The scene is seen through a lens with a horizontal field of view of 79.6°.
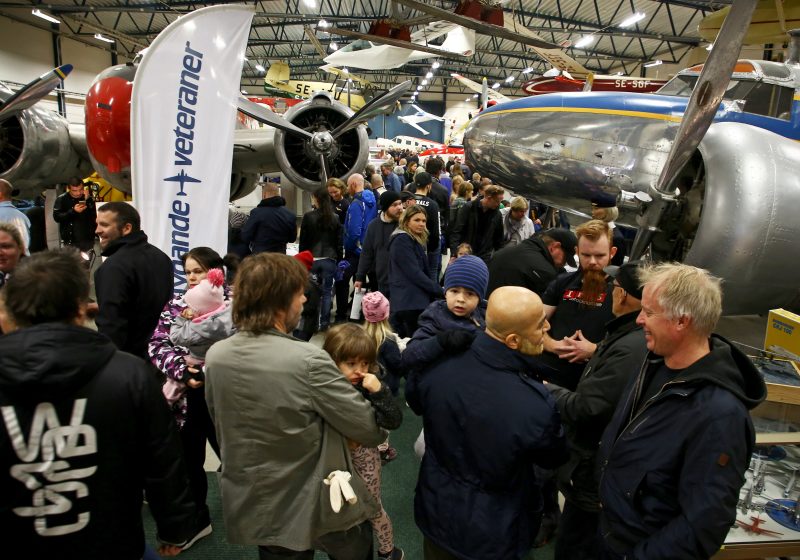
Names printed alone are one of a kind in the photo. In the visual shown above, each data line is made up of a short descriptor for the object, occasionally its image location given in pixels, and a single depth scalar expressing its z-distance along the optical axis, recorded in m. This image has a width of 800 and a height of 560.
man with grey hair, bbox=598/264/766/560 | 1.43
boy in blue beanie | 2.41
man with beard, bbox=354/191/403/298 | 4.75
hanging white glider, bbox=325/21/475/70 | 13.09
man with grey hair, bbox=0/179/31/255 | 4.18
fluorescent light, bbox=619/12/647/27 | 17.92
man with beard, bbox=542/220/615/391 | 2.74
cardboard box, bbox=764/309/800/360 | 2.59
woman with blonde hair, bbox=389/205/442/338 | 4.14
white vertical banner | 3.86
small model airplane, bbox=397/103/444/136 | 35.03
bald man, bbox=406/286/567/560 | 1.71
